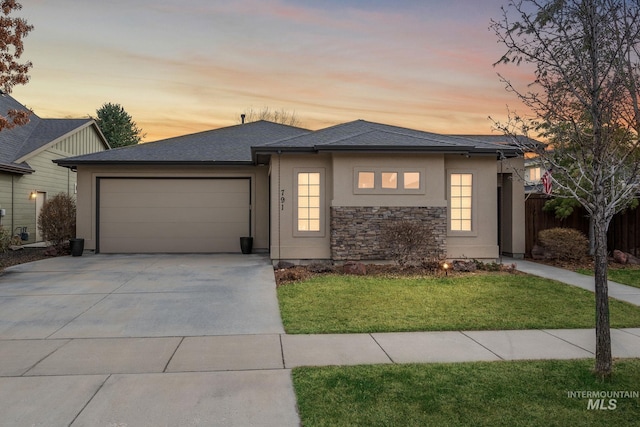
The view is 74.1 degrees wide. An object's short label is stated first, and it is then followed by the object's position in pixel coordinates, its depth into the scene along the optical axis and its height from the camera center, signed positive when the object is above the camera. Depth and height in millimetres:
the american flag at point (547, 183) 10747 +859
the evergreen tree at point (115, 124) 38938 +8712
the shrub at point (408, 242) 10352 -644
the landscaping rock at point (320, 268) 10367 -1261
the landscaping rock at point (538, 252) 12938 -1106
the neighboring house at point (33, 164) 15688 +2156
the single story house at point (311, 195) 11211 +653
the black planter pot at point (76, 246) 13328 -896
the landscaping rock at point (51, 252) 13383 -1082
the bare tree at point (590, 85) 3986 +1340
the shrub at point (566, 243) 11758 -752
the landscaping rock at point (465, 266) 10664 -1260
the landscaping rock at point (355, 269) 10109 -1258
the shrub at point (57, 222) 14094 -139
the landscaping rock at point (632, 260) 11680 -1227
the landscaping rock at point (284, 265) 10977 -1253
